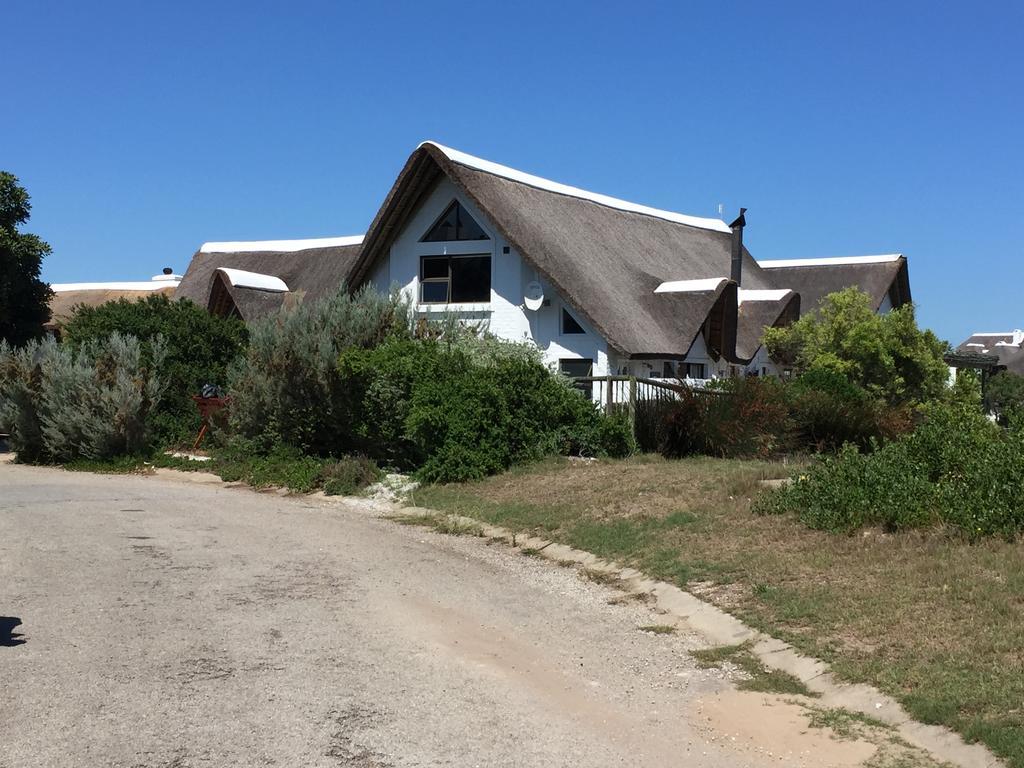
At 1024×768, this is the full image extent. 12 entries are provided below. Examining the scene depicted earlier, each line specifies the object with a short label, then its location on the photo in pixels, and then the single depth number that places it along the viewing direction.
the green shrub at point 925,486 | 11.05
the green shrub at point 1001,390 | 45.87
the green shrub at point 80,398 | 23.86
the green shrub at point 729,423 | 20.00
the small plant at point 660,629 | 10.30
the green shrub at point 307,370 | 22.28
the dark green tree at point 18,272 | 30.02
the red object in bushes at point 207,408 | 25.14
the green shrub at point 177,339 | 25.97
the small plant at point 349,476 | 20.11
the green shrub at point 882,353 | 27.30
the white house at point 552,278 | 27.64
